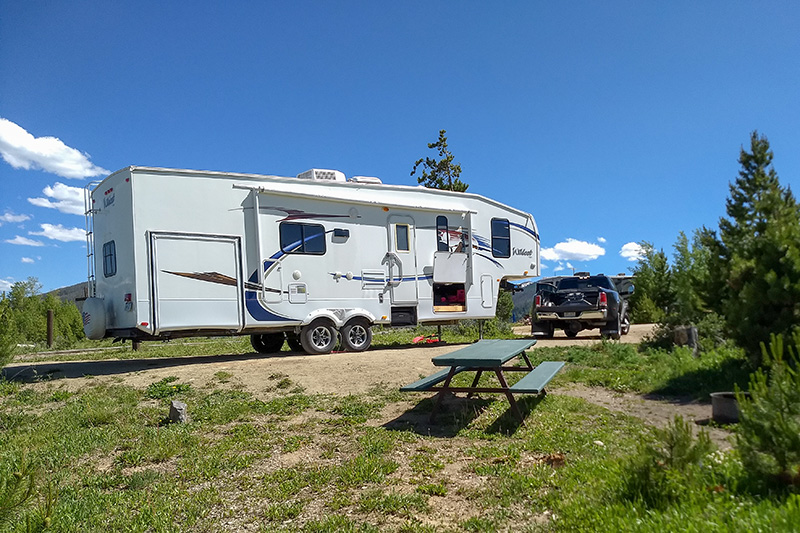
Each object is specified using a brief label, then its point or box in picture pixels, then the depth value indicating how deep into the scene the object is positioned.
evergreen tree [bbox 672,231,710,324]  19.67
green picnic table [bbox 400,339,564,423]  5.38
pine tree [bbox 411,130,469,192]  25.81
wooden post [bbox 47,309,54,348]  18.06
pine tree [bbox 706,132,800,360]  5.55
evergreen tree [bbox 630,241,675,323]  21.19
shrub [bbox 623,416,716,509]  3.12
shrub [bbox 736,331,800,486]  2.85
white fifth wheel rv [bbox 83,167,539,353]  9.97
